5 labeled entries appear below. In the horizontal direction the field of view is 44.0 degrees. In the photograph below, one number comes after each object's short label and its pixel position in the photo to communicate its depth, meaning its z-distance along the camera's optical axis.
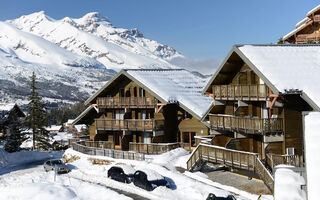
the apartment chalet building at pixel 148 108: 40.62
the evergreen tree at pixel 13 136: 55.19
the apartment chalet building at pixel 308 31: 48.09
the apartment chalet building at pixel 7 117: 52.59
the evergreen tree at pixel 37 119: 63.06
